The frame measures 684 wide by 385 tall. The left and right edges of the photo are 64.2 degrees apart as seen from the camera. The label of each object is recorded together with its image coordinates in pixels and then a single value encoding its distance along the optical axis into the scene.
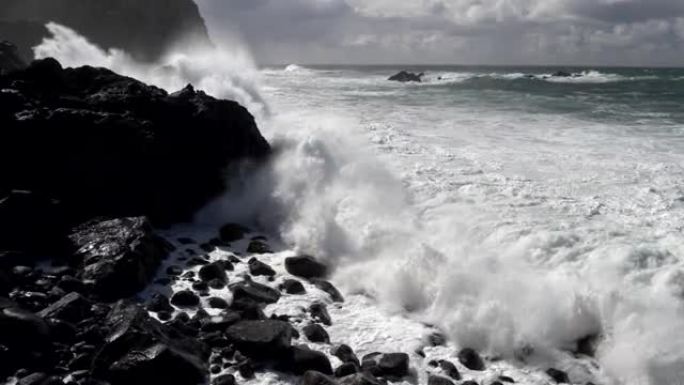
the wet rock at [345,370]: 6.68
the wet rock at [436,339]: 7.65
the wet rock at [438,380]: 6.68
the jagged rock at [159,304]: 7.88
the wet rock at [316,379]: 6.22
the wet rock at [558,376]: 6.93
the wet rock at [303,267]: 9.59
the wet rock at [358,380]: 6.22
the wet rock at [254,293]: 8.40
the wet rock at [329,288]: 8.84
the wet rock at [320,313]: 8.02
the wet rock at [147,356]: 6.13
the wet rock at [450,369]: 6.92
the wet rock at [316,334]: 7.50
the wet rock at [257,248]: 10.50
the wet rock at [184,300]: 8.19
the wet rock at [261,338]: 6.85
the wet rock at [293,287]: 8.86
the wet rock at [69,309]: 7.13
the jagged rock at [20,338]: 6.27
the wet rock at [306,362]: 6.72
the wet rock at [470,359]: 7.18
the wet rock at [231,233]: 11.00
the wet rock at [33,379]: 5.86
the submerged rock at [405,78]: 60.32
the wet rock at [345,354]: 7.00
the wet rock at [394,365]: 6.89
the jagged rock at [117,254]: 8.20
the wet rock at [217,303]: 8.20
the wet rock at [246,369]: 6.55
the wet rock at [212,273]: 9.03
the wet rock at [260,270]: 9.46
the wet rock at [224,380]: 6.28
